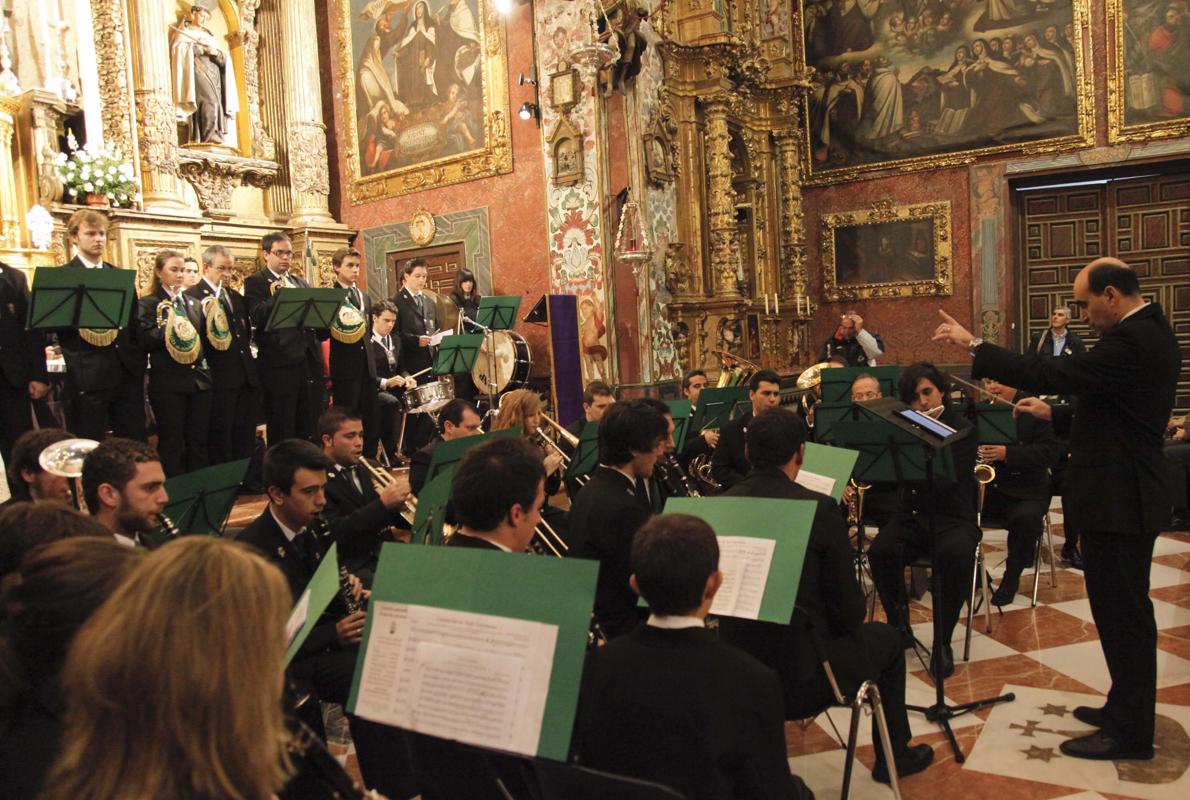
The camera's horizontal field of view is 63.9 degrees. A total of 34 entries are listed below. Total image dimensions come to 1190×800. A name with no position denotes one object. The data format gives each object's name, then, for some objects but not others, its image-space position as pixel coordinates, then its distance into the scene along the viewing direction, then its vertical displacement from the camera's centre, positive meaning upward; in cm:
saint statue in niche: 1154 +333
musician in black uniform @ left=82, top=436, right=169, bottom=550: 330 -47
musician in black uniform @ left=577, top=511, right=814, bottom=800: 199 -81
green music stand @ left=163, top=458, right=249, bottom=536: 367 -58
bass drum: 977 -34
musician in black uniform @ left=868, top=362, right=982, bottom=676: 463 -115
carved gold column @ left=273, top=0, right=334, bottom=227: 1266 +305
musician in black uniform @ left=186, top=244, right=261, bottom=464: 712 -16
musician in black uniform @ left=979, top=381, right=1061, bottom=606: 557 -110
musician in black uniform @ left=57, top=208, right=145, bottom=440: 625 -12
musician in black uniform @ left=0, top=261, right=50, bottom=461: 619 -3
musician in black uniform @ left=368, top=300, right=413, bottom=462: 912 -25
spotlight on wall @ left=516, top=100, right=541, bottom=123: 1067 +247
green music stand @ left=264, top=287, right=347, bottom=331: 687 +26
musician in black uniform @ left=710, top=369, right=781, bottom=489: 585 -82
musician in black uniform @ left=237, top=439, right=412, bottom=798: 318 -84
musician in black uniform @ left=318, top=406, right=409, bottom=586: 399 -72
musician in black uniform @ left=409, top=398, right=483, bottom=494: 538 -48
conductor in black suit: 356 -64
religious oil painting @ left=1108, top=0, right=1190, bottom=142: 1085 +267
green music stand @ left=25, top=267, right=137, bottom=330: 556 +33
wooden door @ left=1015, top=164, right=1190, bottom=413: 1138 +83
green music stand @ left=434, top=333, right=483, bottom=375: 863 -16
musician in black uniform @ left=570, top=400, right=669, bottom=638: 333 -64
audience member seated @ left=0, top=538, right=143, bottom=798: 167 -50
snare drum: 909 -58
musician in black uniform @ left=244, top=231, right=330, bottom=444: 754 -11
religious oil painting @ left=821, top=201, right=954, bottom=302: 1254 +84
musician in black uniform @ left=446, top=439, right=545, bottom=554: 274 -48
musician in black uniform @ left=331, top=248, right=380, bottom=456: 811 -18
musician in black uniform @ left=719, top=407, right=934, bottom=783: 303 -98
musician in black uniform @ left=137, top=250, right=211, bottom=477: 660 -14
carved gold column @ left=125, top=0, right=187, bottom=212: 1101 +278
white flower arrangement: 1001 +191
